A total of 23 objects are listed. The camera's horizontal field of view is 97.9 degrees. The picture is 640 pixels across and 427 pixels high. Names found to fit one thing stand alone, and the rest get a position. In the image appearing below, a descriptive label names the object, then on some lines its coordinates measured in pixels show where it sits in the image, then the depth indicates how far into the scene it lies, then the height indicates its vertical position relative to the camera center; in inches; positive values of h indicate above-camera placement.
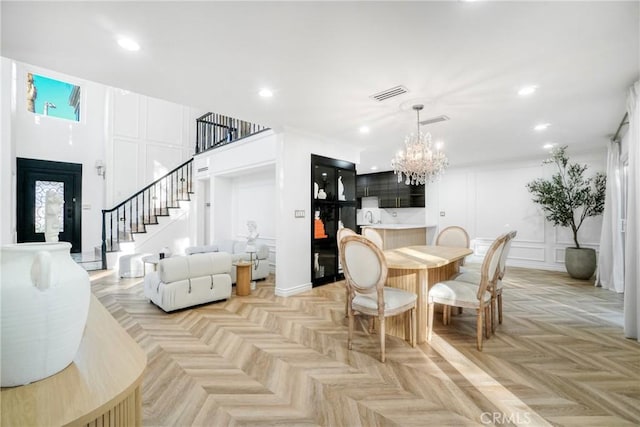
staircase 256.2 +20.8
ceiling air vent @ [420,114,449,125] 147.9 +52.6
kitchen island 256.5 -18.7
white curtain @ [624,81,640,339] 104.8 -6.2
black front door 255.3 +20.5
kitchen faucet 333.4 -1.4
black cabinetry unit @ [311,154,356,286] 191.8 +4.3
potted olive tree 204.5 +11.5
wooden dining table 106.9 -25.7
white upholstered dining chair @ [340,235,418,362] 94.3 -25.4
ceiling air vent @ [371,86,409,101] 115.2 +52.8
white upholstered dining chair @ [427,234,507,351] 101.7 -29.6
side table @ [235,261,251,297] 169.2 -38.6
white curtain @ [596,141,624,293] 175.9 -11.4
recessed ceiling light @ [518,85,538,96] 114.7 +53.1
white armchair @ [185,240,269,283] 195.6 -27.5
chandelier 136.9 +28.9
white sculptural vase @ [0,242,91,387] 27.8 -10.1
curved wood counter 26.0 -18.4
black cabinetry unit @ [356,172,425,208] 309.4 +29.0
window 263.4 +117.3
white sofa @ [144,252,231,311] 137.4 -34.3
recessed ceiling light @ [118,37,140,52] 83.3 +52.5
